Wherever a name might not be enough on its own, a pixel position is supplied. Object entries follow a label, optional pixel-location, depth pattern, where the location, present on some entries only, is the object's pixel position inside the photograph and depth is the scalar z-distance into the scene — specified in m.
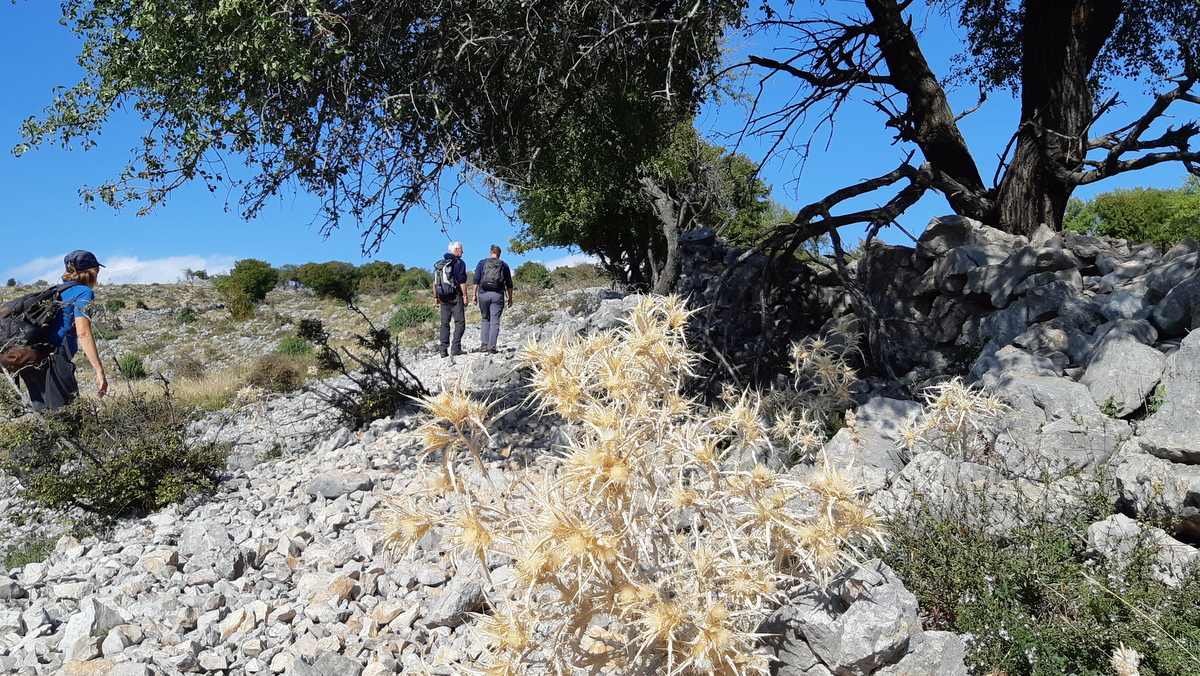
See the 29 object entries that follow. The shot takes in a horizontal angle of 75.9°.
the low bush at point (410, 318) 26.62
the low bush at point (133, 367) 20.14
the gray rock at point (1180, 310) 6.45
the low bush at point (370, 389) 9.42
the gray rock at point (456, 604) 4.45
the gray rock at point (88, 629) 4.39
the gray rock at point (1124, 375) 5.68
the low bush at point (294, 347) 21.82
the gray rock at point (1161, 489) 4.20
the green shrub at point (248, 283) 38.27
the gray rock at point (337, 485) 6.92
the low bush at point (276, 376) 13.58
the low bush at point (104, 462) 7.05
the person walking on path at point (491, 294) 14.06
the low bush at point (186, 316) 33.75
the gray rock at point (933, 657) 3.32
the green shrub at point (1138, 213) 19.75
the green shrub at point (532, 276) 42.28
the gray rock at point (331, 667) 4.10
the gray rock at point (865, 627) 3.20
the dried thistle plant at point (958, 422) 4.02
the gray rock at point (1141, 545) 3.82
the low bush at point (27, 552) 6.31
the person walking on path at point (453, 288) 13.84
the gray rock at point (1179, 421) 4.69
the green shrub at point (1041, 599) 3.24
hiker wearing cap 7.39
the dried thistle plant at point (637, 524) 2.62
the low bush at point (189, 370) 18.01
